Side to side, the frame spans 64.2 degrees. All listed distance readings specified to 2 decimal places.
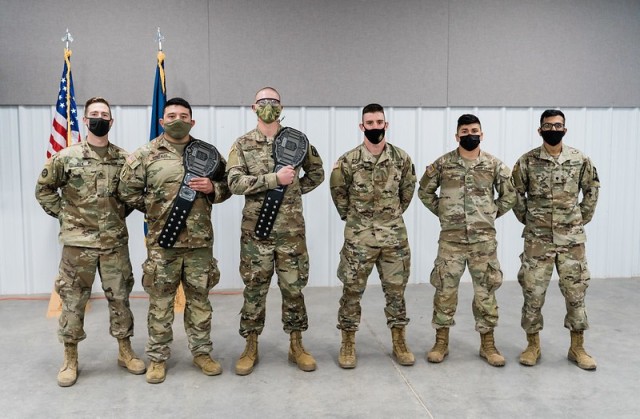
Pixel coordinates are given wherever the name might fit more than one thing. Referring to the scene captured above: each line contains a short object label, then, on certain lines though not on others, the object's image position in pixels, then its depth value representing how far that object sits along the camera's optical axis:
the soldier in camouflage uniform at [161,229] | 3.17
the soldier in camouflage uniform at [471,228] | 3.42
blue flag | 4.62
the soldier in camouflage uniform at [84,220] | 3.21
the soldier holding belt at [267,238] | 3.25
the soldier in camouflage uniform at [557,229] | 3.40
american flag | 4.60
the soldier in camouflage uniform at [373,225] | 3.39
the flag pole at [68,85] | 4.62
